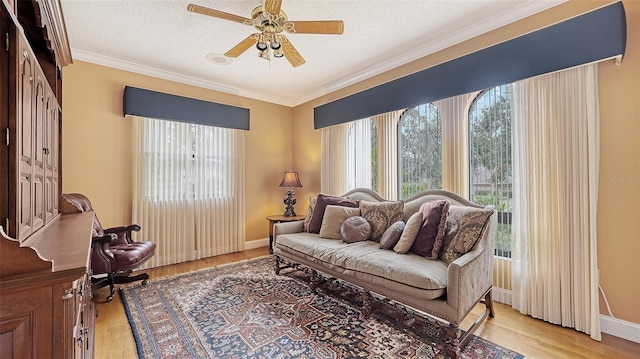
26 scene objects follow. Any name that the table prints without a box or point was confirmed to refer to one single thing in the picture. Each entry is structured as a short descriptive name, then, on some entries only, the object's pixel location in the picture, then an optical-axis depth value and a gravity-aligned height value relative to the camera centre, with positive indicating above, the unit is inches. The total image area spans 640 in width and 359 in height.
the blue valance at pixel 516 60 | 79.1 +41.1
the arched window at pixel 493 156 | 104.5 +8.8
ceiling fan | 78.6 +47.5
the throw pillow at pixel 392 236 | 103.3 -21.4
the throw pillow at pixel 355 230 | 115.3 -21.5
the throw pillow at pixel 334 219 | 125.4 -18.4
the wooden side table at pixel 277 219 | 162.9 -23.4
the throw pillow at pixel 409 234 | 97.3 -19.9
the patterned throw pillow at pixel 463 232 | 86.9 -17.4
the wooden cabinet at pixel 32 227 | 32.9 -7.9
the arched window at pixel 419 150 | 125.6 +13.9
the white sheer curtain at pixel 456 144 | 114.3 +14.8
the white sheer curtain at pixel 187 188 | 145.6 -4.4
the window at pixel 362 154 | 153.3 +14.6
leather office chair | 102.7 -28.5
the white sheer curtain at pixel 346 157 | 156.0 +13.4
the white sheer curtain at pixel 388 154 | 141.6 +12.9
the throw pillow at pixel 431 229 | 93.2 -17.5
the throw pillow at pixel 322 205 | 134.8 -12.4
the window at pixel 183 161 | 147.9 +11.1
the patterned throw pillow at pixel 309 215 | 140.7 -18.2
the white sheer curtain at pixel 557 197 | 83.4 -6.4
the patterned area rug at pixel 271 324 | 75.3 -46.4
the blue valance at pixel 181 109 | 139.9 +40.2
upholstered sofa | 73.3 -27.7
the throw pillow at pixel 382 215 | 115.1 -15.5
